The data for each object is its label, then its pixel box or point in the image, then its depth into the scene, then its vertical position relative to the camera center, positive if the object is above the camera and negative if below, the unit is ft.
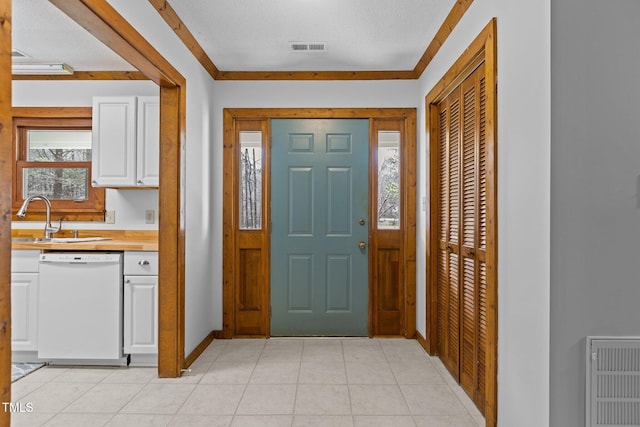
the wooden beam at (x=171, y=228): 10.00 -0.32
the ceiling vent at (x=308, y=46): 11.21 +4.58
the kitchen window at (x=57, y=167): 13.10 +1.48
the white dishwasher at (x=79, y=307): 10.43 -2.31
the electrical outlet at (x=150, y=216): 12.93 -0.05
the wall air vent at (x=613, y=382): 5.14 -2.03
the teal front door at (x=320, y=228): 13.48 -0.41
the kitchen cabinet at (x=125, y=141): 11.72 +2.04
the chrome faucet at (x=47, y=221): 11.63 -0.21
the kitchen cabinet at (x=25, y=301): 10.57 -2.19
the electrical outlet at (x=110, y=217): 13.03 -0.09
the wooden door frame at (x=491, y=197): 7.14 +0.33
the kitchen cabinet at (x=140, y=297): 10.53 -2.07
